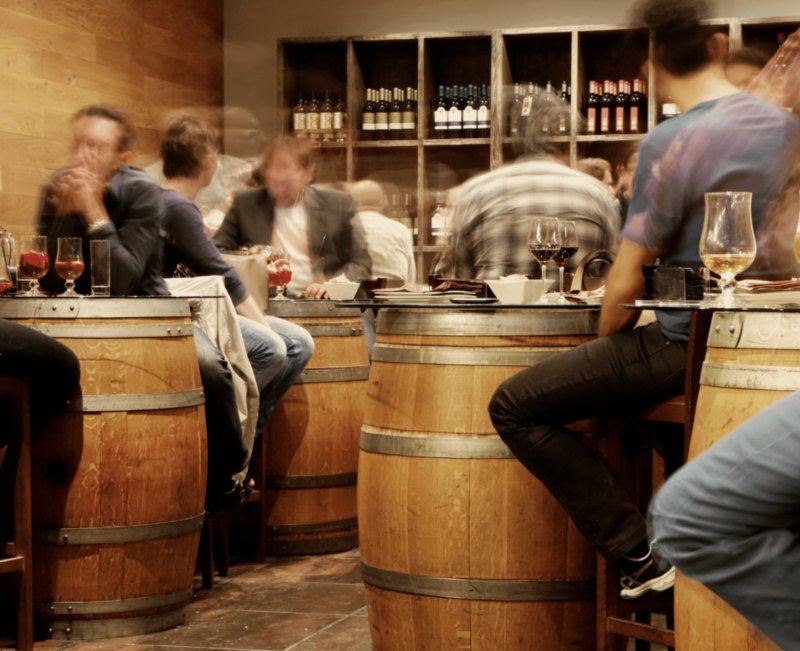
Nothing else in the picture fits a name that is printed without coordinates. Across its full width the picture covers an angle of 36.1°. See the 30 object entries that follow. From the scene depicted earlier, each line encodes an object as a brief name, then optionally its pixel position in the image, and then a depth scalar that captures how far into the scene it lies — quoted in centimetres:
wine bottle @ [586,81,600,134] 740
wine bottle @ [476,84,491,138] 759
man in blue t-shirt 253
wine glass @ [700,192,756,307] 219
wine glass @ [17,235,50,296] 342
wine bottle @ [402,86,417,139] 771
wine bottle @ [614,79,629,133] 732
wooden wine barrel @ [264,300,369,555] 432
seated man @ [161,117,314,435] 407
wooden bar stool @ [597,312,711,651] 257
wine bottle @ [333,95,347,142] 782
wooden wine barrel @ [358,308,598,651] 270
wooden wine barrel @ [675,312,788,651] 194
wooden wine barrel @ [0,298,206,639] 320
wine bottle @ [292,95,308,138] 789
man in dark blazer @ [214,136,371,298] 567
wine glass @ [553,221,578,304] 314
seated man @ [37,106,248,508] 362
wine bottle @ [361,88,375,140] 777
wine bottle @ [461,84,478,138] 761
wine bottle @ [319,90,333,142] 783
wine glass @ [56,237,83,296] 340
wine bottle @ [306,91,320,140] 785
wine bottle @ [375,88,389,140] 775
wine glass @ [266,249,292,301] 468
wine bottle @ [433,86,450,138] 764
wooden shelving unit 746
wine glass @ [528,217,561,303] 314
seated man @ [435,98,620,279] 430
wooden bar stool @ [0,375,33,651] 306
